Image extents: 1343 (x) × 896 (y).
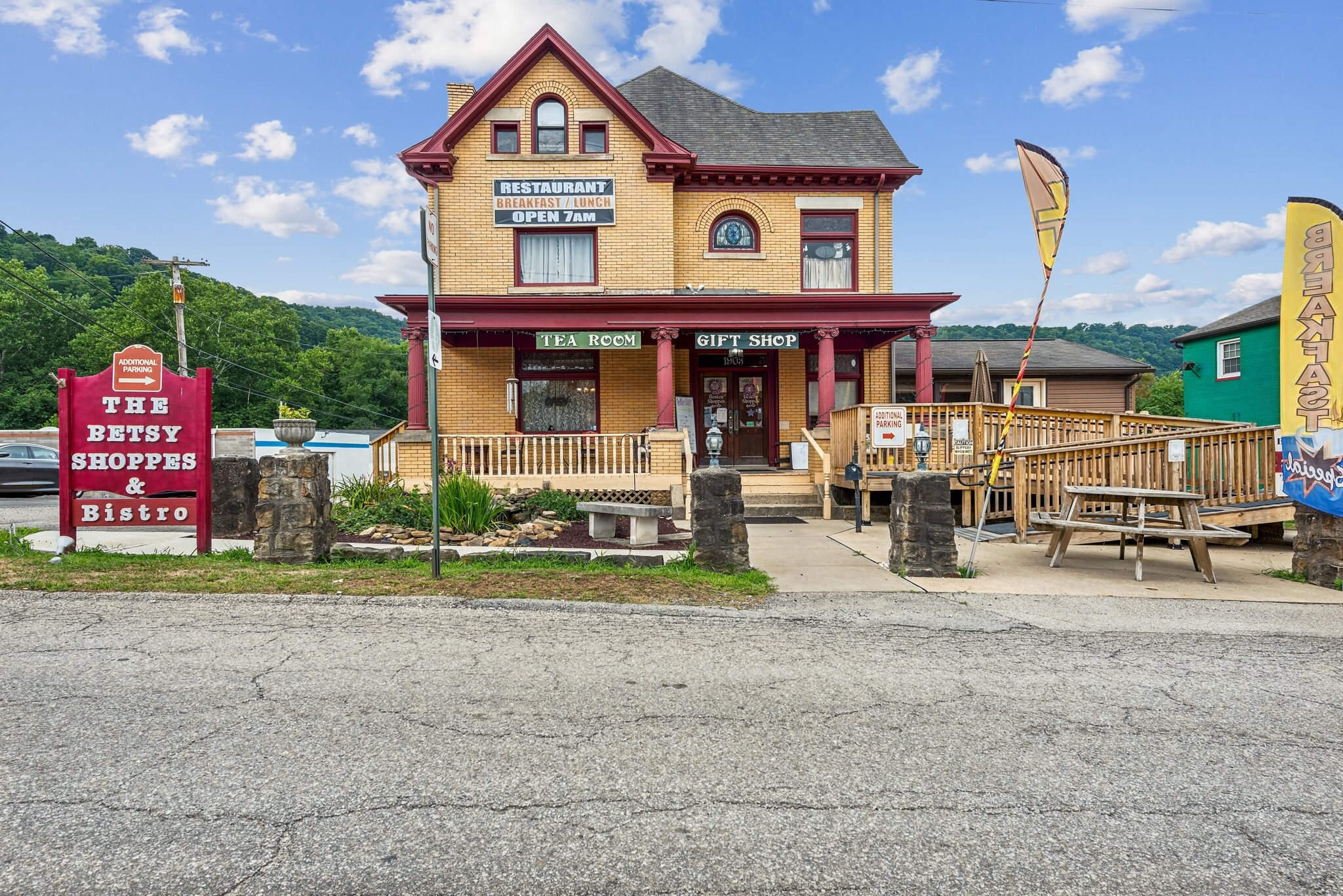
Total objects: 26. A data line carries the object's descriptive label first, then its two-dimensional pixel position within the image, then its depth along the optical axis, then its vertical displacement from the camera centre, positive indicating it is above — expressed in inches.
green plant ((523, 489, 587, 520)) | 475.5 -35.9
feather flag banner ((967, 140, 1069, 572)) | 301.9 +107.6
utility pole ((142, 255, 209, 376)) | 1130.0 +253.8
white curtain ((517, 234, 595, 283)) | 681.6 +186.3
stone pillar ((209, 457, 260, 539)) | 420.8 -25.5
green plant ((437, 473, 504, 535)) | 405.4 -30.5
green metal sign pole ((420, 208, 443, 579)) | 270.2 +43.7
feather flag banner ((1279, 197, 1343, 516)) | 284.7 +33.5
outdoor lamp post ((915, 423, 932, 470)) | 410.6 +1.4
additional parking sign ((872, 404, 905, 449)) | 494.0 +15.2
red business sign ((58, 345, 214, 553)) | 319.6 +5.7
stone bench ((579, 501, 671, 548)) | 382.6 -34.4
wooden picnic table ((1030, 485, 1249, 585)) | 299.4 -34.9
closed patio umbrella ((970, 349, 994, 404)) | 611.8 +56.3
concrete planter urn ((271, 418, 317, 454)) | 311.4 +10.1
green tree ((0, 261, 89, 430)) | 1968.5 +315.5
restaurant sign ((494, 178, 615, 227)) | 673.0 +237.6
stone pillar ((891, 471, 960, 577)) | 301.7 -33.6
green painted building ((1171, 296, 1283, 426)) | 932.6 +111.6
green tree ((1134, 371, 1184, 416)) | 2421.3 +182.7
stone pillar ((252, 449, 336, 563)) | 306.0 -23.6
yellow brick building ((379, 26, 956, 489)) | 611.5 +172.8
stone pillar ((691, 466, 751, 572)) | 294.5 -31.3
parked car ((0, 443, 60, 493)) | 719.7 -12.0
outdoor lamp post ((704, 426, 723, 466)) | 386.0 +4.7
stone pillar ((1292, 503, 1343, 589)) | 293.6 -42.6
